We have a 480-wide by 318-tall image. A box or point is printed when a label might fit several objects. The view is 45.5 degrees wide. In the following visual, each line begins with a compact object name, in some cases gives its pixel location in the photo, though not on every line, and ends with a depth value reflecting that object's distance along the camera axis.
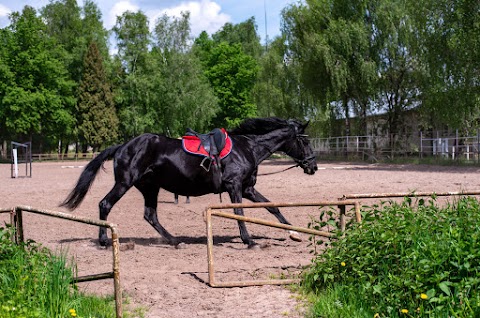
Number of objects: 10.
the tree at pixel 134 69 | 61.88
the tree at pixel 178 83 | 59.81
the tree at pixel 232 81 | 69.56
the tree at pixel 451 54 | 27.45
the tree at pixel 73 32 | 62.84
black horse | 8.46
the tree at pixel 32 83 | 54.88
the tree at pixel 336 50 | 38.19
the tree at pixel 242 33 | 81.25
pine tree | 60.56
